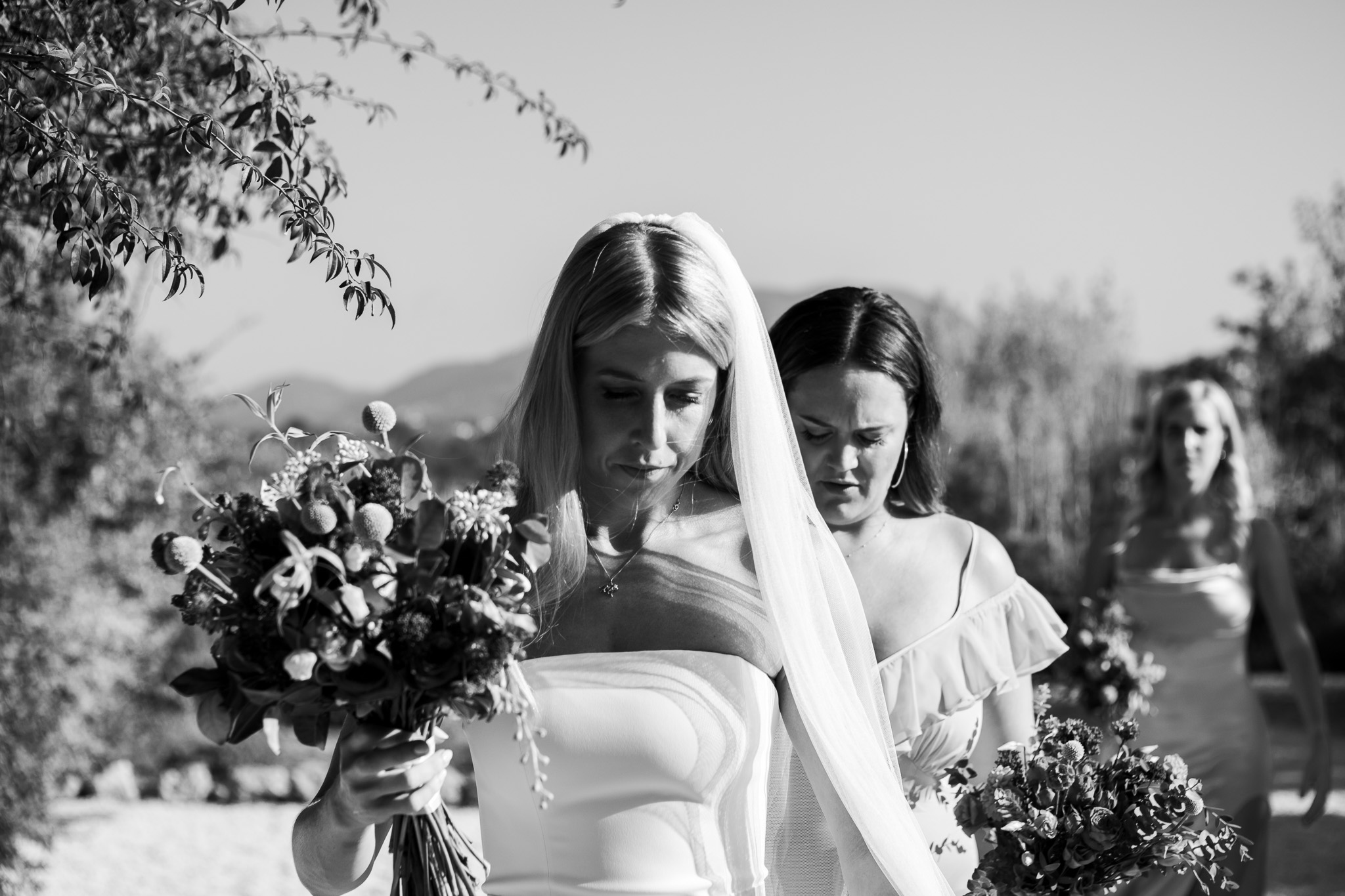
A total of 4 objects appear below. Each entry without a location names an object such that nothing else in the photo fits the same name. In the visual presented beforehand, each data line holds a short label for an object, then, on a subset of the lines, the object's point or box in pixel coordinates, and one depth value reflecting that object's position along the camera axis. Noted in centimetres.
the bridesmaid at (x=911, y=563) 388
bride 295
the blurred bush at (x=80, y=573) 875
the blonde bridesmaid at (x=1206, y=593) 711
